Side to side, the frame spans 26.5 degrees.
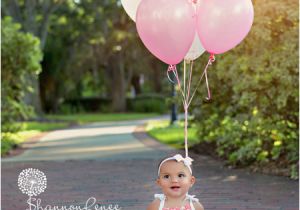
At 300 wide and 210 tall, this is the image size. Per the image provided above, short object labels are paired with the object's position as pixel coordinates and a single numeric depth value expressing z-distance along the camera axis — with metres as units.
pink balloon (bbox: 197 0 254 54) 5.80
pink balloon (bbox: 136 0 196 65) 5.62
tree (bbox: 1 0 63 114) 30.88
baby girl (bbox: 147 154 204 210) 4.98
